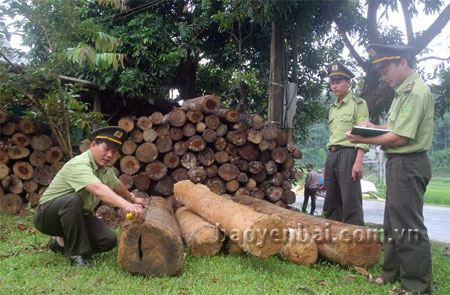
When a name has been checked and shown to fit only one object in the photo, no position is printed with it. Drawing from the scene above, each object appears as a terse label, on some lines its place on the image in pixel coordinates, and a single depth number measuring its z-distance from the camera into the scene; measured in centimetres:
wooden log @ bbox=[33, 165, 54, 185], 589
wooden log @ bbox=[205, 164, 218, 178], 607
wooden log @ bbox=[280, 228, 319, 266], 351
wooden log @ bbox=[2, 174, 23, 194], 580
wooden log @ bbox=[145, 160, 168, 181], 584
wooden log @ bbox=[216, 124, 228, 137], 607
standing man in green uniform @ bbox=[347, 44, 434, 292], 281
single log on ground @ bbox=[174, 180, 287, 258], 320
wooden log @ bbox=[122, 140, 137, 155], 574
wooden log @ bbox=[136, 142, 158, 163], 574
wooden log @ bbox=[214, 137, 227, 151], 607
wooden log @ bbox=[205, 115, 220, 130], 600
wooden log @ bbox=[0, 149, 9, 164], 572
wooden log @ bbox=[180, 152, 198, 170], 595
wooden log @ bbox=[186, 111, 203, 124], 595
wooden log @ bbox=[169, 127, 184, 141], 591
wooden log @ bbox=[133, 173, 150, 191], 579
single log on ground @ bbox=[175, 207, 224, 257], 368
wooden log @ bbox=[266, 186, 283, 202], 648
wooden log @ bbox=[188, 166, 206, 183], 588
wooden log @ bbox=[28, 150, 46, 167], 587
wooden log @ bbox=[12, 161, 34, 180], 580
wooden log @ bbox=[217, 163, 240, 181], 610
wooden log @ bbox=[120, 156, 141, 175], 571
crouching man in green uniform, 329
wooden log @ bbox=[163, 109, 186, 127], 588
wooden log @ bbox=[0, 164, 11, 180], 572
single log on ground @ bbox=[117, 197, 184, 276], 310
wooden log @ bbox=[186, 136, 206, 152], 589
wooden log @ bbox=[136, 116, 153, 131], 578
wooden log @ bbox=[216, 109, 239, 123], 607
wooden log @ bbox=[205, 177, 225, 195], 606
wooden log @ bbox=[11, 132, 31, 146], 579
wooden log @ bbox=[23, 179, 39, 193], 587
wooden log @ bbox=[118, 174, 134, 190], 571
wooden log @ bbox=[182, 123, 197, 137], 595
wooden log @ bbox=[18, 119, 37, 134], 582
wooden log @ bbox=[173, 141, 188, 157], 594
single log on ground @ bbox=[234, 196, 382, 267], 344
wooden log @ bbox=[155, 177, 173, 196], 594
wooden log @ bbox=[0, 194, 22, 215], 573
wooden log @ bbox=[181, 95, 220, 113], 591
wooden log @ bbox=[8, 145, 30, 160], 575
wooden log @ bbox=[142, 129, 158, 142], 579
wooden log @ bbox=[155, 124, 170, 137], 587
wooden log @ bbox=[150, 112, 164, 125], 584
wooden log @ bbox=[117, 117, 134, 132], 570
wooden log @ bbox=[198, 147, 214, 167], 600
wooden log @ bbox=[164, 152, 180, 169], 590
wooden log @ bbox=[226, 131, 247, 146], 607
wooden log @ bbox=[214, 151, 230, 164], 608
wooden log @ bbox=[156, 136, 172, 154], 584
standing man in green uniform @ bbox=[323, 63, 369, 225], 414
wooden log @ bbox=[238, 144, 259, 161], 620
